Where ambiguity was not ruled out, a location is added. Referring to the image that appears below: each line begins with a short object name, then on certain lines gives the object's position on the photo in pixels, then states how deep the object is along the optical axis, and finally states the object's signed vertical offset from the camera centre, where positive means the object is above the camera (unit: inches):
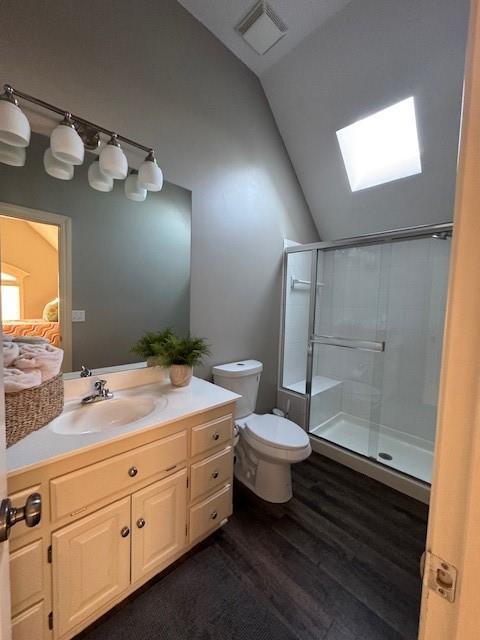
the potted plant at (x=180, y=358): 61.9 -12.8
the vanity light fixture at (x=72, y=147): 42.6 +27.3
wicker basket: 37.2 -16.7
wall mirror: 47.9 +7.9
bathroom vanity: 35.1 -32.3
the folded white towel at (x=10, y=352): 38.4 -8.1
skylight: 79.7 +51.7
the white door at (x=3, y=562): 19.7 -20.3
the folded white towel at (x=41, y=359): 40.3 -9.5
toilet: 67.6 -35.1
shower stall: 92.0 -12.8
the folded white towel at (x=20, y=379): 36.5 -11.7
